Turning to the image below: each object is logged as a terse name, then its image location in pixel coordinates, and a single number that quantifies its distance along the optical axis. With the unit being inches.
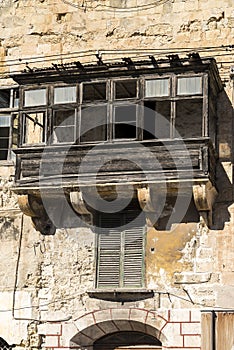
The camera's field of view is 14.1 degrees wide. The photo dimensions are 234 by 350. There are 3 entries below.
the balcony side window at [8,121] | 756.0
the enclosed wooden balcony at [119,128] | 677.3
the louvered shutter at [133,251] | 703.1
